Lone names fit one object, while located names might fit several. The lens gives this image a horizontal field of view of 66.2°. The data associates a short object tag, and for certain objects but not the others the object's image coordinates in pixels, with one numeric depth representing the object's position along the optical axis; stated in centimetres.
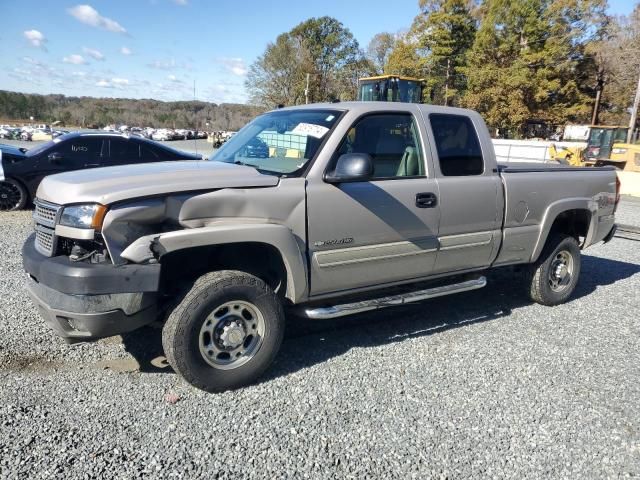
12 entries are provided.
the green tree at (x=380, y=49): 6931
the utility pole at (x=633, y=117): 3104
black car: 921
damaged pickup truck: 303
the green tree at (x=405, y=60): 5434
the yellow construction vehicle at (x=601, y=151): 2209
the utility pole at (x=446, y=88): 5122
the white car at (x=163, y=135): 6239
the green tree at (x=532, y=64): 4312
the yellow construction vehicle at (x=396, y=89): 2367
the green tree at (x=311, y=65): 5912
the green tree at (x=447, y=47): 5162
